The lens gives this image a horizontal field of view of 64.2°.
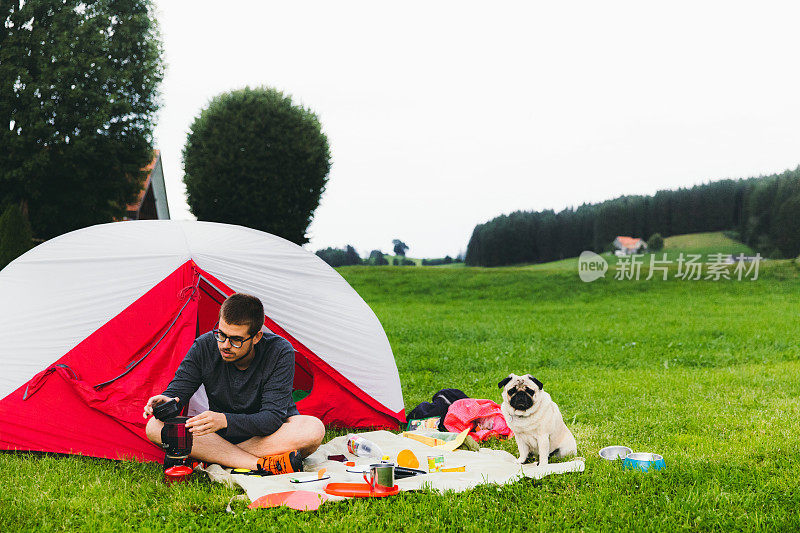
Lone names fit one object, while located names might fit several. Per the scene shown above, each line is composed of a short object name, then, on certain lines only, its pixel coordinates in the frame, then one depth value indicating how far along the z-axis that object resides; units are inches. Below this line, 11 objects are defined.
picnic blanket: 144.1
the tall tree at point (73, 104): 725.9
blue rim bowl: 157.5
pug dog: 157.3
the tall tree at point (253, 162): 875.4
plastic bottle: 172.4
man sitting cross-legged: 149.7
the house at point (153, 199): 967.5
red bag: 199.5
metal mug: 139.6
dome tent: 174.4
